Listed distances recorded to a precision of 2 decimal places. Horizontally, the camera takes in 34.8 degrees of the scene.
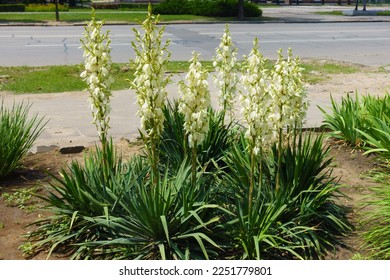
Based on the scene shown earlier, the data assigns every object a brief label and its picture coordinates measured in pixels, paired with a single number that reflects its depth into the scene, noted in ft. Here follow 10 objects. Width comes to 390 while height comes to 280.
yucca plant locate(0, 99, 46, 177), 20.88
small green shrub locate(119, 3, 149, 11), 129.45
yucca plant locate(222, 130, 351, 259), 15.26
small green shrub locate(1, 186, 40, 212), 19.13
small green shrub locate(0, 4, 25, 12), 119.96
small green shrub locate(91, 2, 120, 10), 131.23
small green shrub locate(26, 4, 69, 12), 120.78
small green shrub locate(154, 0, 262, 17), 108.37
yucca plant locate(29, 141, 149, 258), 15.80
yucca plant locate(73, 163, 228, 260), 14.53
